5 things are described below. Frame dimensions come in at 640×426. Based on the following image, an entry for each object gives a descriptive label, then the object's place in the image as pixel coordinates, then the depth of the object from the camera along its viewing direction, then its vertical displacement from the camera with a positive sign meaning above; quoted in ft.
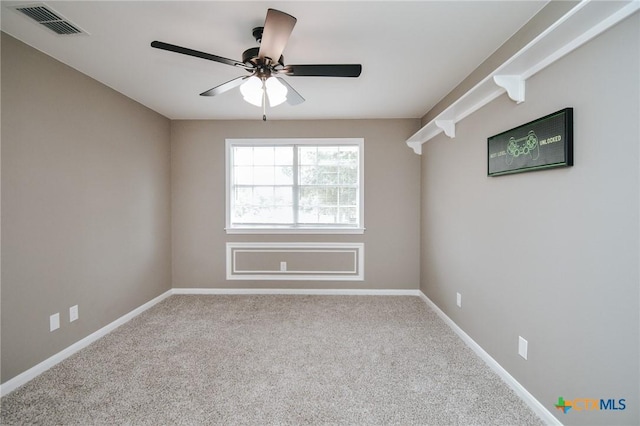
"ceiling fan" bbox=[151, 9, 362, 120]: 5.19 +3.03
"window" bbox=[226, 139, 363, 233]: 14.14 +1.07
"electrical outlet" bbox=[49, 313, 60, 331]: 7.92 -3.07
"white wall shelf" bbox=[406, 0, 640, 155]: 4.26 +2.88
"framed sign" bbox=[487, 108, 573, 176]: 5.28 +1.31
